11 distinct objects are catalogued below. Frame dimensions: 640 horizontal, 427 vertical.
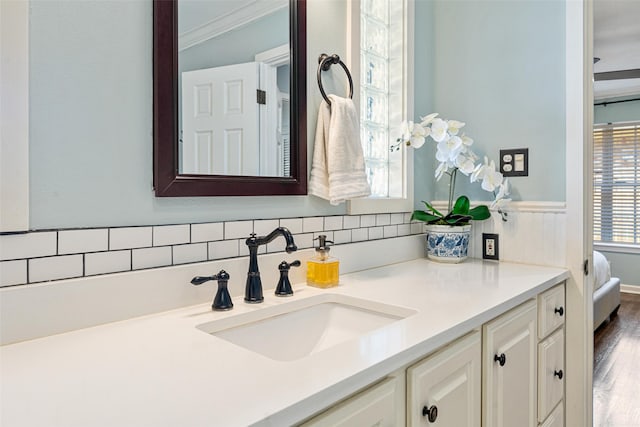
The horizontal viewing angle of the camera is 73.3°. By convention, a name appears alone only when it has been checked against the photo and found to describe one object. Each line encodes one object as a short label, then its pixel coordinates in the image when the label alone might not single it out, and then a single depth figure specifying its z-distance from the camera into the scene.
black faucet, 1.10
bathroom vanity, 0.58
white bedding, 3.60
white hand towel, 1.42
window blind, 5.00
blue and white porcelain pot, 1.75
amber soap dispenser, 1.28
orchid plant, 1.73
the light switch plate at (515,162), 1.76
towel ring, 1.44
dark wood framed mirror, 1.04
